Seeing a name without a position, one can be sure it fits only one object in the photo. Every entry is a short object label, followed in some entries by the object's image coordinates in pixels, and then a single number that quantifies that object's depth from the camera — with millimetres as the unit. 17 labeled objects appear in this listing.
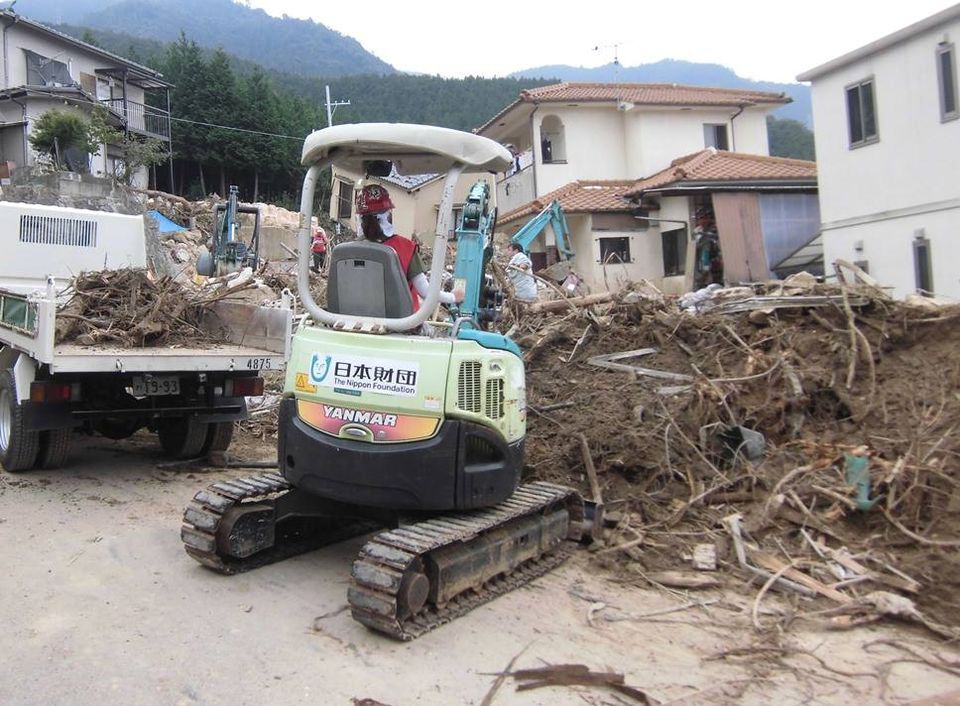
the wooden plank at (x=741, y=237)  21531
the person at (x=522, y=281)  9789
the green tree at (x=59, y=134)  30219
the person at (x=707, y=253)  22391
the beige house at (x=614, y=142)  25266
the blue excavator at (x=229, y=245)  17891
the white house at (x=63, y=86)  34219
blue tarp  29256
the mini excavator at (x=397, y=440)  4348
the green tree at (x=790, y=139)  56875
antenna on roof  28453
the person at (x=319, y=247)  19469
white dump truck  6559
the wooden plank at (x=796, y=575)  4680
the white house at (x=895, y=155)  15094
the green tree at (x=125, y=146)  31719
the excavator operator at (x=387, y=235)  4723
